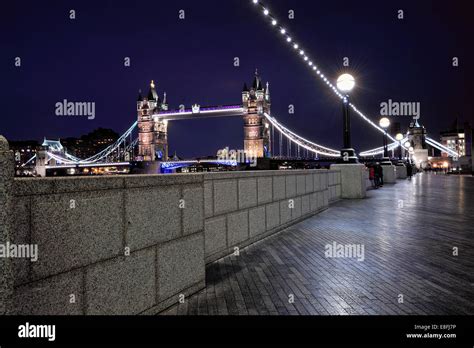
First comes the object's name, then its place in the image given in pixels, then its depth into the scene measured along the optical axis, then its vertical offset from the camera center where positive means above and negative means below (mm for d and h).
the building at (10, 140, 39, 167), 66650 +4487
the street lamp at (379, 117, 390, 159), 26344 +3147
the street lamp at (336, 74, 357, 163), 14383 +2081
